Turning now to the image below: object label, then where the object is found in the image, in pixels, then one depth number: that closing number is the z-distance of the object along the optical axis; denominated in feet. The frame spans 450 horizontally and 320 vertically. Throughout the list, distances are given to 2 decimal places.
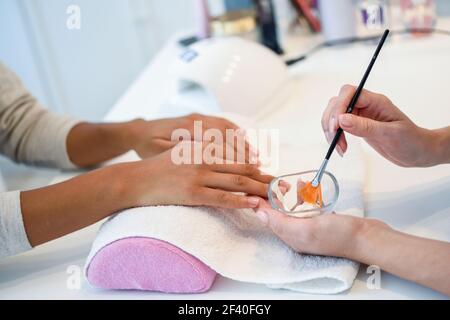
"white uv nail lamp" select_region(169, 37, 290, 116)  2.76
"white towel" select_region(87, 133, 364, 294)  1.53
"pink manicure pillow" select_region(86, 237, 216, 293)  1.59
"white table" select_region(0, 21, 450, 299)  1.63
